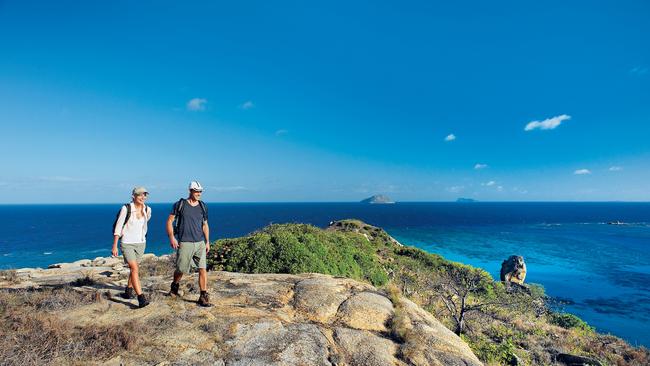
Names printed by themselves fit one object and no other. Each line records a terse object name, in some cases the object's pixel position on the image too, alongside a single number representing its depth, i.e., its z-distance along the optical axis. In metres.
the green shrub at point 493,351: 11.33
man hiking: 7.39
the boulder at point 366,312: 6.96
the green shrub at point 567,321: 23.17
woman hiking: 6.96
